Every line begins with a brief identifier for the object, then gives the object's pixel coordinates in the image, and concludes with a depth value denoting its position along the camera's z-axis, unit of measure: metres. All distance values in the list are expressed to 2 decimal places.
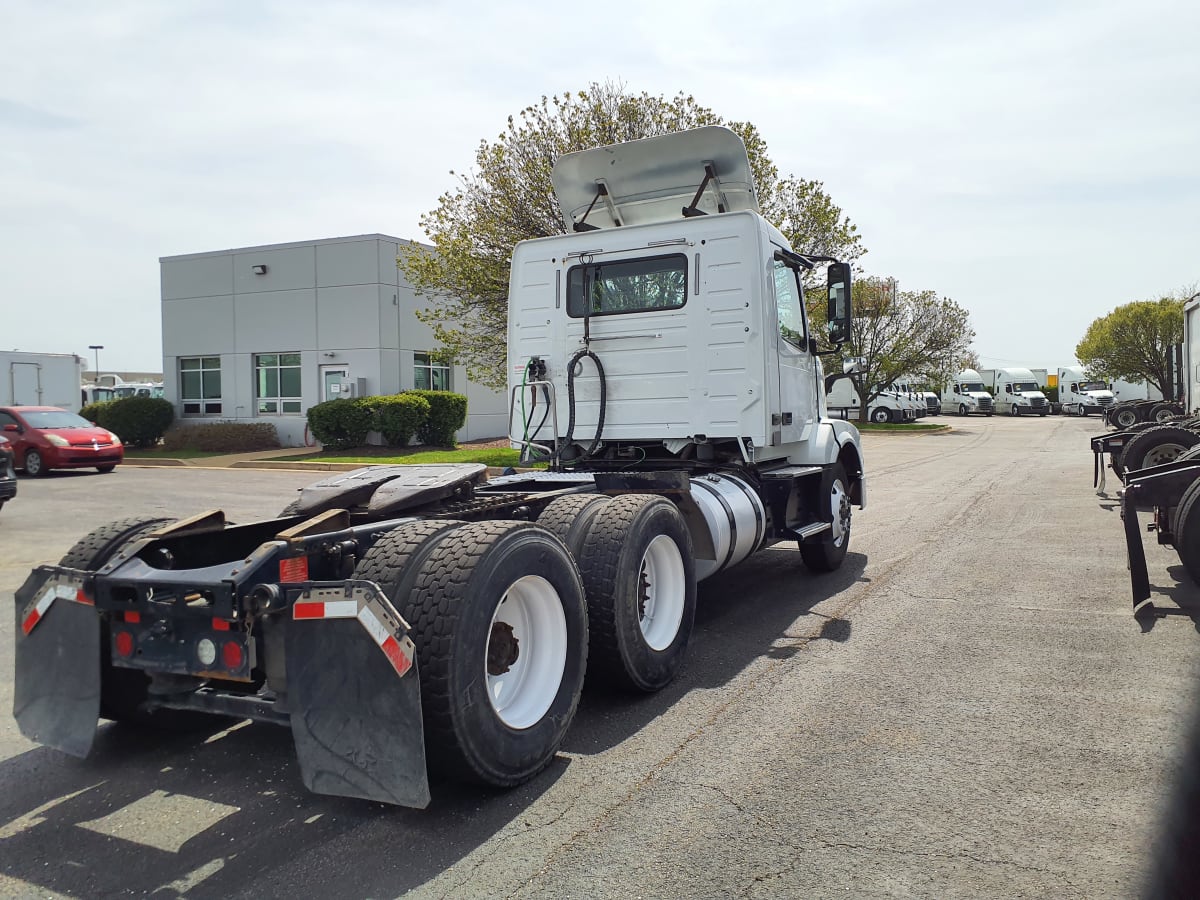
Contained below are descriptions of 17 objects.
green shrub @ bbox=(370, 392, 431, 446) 24.20
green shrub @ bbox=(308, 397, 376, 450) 24.11
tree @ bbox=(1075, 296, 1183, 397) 48.31
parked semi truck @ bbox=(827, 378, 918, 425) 45.47
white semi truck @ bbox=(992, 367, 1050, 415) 56.12
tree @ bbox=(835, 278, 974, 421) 40.81
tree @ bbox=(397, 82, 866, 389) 18.66
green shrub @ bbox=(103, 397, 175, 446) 27.89
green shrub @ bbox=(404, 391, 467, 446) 25.36
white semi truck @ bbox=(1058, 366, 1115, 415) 55.22
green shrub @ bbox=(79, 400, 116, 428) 28.16
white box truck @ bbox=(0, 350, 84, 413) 28.88
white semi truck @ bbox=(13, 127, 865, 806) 3.38
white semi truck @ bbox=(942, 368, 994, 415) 57.56
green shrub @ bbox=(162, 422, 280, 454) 26.88
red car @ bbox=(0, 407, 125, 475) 19.64
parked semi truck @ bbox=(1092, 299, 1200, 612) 6.01
